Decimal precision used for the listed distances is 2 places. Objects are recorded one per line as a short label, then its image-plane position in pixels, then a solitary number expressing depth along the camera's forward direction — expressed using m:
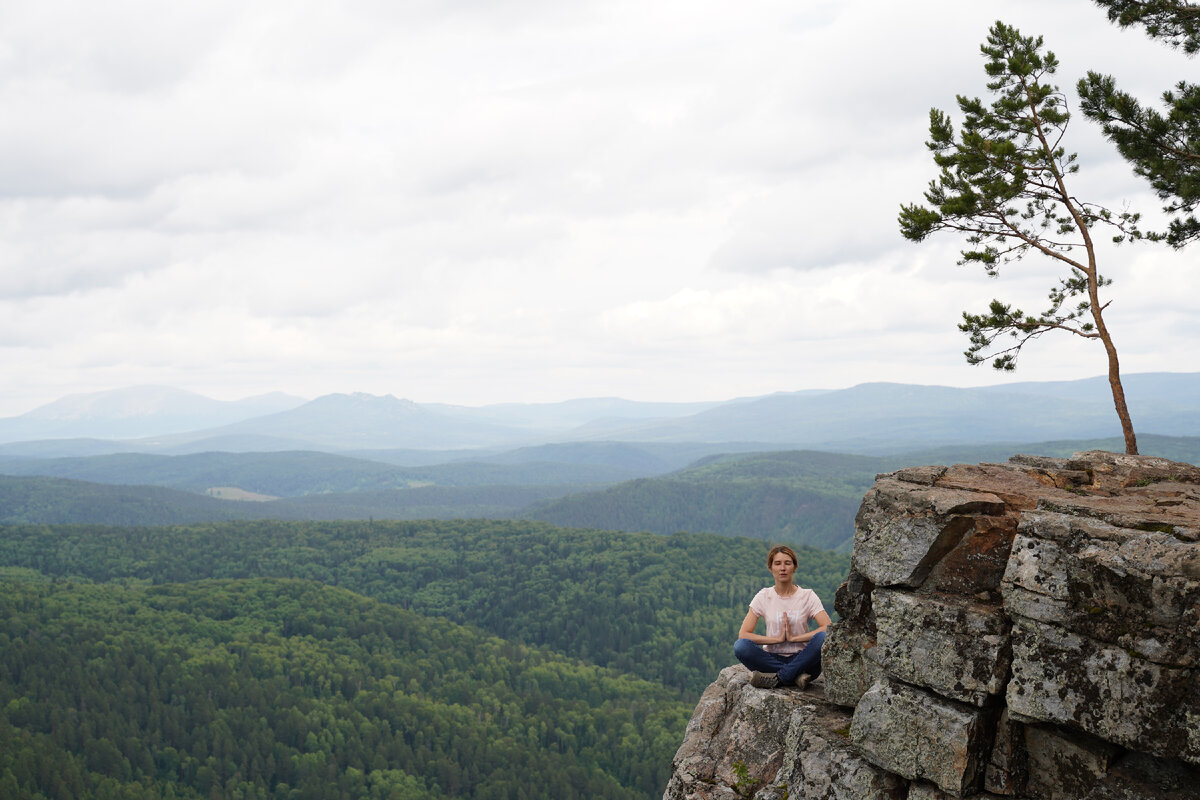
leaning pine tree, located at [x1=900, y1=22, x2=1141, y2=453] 23.31
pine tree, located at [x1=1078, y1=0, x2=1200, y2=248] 20.62
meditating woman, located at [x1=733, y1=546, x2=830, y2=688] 16.64
